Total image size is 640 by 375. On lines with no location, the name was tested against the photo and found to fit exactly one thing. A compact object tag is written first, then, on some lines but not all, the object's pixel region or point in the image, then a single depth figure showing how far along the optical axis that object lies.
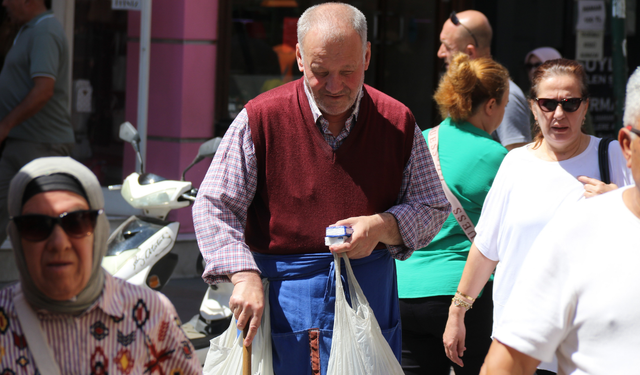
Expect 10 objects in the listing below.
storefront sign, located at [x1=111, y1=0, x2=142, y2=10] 12.79
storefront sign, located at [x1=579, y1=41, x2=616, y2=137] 19.42
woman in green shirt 6.70
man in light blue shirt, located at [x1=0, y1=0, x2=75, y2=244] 10.49
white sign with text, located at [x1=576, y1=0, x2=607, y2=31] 16.86
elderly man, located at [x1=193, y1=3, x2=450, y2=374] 5.32
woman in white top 5.88
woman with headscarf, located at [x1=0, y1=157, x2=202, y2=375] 3.25
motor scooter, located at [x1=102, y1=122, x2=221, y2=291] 8.67
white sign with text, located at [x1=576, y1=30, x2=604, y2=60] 16.80
